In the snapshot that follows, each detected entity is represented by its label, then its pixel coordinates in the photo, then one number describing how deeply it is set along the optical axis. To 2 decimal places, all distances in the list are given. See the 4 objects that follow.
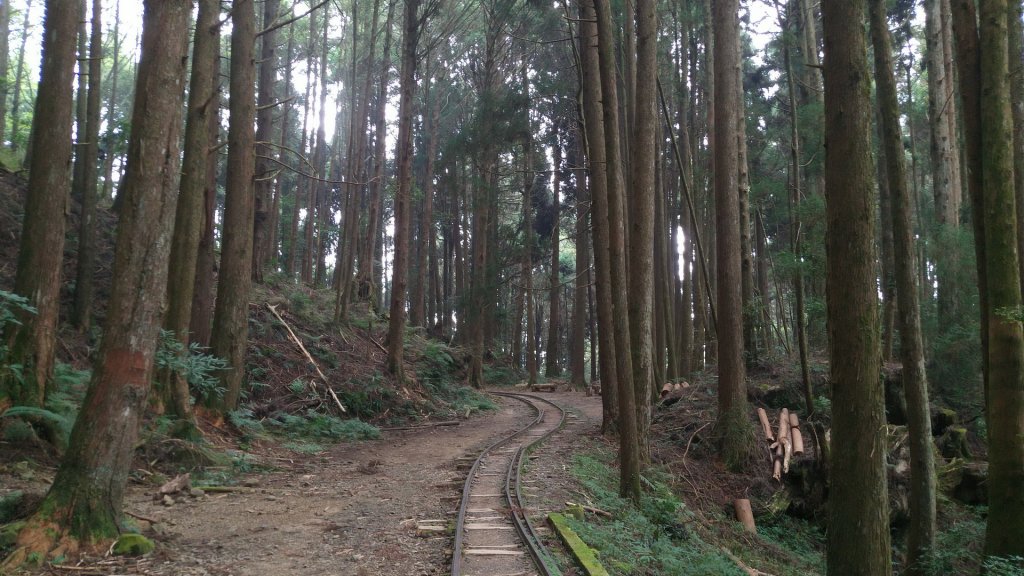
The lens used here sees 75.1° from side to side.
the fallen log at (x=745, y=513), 11.29
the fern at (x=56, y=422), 7.59
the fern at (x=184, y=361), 9.12
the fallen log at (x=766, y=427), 13.77
